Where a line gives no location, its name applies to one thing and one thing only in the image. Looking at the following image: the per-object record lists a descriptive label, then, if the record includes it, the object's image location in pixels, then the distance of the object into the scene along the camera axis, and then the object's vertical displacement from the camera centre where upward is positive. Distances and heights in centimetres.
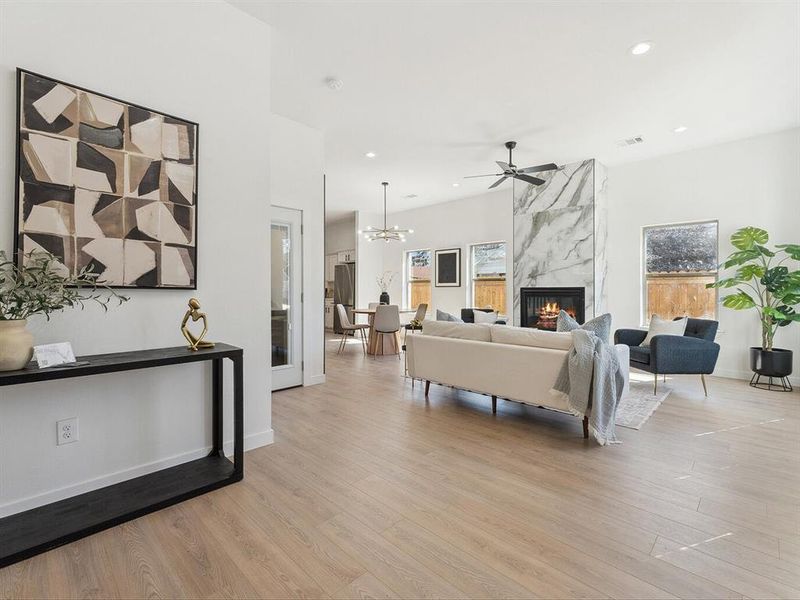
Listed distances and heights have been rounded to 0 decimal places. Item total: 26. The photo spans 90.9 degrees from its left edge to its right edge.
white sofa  324 -64
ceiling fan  488 +152
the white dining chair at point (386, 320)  698 -55
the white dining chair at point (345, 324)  722 -65
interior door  453 -10
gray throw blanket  298 -71
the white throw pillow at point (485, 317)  557 -39
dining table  716 -99
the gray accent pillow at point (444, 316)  436 -30
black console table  176 -113
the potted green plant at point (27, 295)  175 -4
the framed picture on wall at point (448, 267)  861 +49
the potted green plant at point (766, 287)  452 +6
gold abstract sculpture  235 -19
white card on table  183 -32
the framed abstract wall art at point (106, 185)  199 +57
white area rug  352 -115
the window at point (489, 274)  796 +32
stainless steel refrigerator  1004 +4
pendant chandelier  770 +113
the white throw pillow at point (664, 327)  475 -44
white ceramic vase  173 -26
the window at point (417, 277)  934 +29
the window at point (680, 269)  557 +32
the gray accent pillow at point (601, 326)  324 -30
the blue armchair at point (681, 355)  427 -69
